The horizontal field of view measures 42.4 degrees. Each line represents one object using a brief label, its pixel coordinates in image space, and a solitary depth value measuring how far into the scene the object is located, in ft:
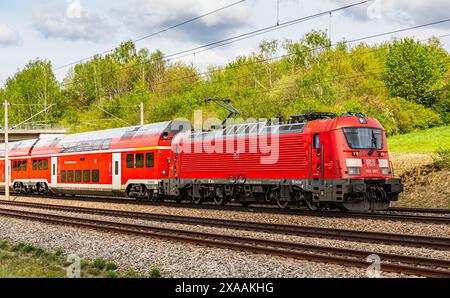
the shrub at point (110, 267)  38.91
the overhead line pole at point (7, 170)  117.82
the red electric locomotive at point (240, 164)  66.23
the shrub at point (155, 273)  35.91
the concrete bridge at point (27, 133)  230.48
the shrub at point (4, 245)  49.92
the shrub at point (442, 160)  94.29
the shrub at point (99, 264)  39.47
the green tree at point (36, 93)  314.76
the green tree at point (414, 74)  200.13
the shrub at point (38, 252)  45.58
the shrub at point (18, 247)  48.28
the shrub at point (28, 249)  47.33
